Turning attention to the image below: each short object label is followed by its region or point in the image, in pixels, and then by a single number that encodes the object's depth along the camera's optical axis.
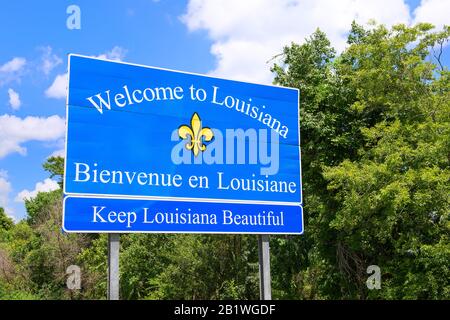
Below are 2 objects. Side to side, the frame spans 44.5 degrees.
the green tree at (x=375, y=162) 14.05
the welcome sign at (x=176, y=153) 8.57
